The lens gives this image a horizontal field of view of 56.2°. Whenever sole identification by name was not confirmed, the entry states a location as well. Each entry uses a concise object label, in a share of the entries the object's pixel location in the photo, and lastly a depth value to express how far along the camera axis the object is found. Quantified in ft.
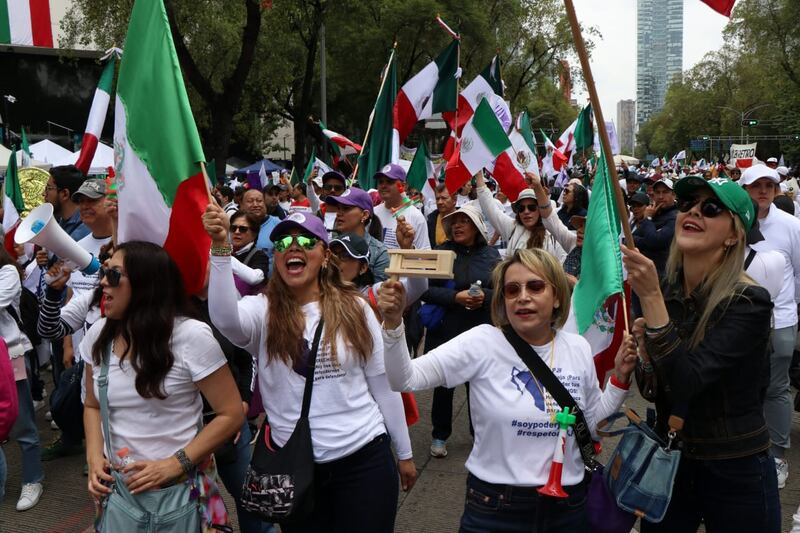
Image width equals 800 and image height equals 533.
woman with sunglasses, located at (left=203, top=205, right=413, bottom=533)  9.43
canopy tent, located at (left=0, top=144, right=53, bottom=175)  46.38
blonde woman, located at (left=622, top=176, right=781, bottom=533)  8.14
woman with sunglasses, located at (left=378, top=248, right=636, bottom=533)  8.41
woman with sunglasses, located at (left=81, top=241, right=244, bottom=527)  8.79
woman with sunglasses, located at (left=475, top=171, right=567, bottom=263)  19.21
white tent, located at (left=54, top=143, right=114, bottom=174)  42.56
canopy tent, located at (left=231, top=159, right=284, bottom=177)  78.07
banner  81.01
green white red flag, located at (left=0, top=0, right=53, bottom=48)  90.94
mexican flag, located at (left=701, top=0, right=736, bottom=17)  9.48
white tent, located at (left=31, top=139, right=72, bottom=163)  51.03
